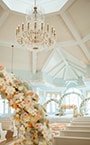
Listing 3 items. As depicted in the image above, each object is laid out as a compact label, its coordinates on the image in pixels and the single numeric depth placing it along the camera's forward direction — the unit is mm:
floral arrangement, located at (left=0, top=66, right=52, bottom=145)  2070
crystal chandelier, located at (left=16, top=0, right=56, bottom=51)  6035
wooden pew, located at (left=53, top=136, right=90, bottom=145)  4965
